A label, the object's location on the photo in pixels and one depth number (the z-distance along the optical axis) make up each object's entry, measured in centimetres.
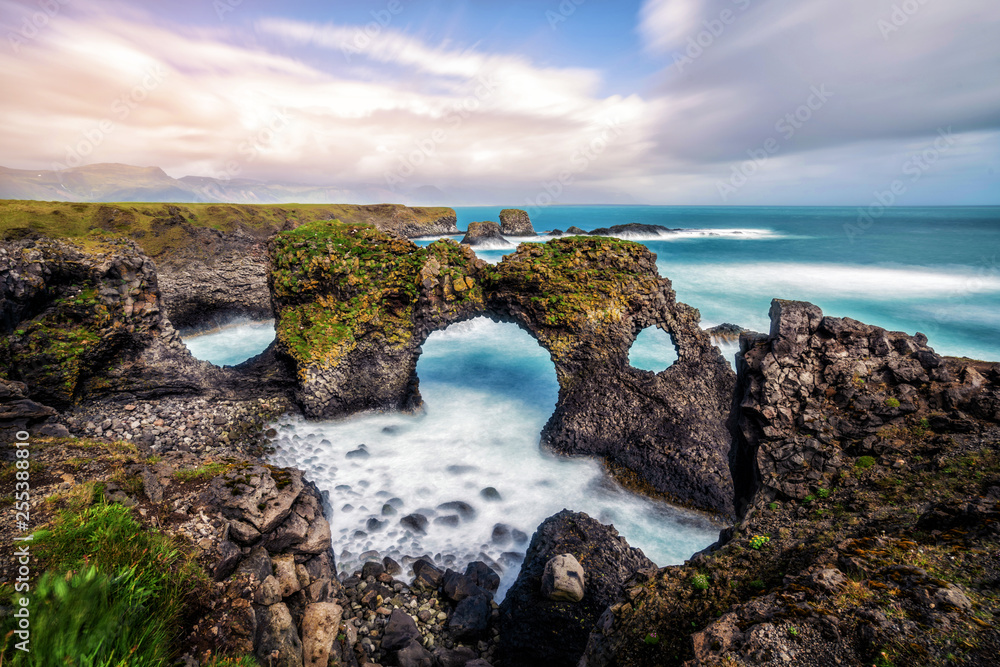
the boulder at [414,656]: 804
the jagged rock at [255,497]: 667
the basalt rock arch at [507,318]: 1714
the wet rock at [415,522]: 1253
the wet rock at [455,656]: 828
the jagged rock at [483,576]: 1043
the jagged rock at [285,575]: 648
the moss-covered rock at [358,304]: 1755
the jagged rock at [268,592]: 593
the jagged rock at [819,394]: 686
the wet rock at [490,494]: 1432
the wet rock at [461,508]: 1345
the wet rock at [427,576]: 1034
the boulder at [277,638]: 555
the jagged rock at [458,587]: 987
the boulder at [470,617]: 903
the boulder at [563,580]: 891
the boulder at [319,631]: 611
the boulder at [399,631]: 838
